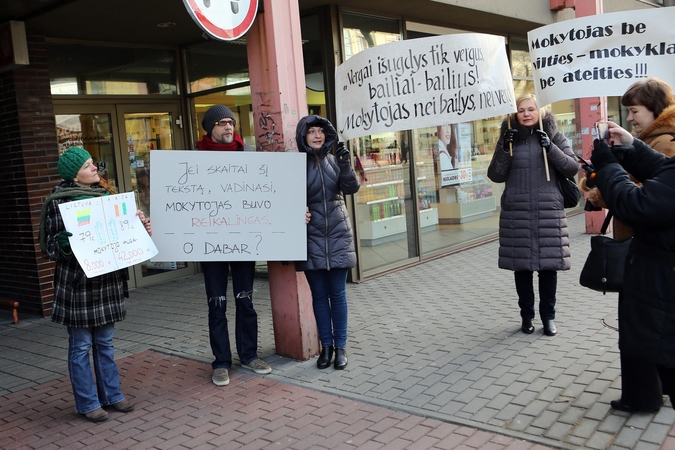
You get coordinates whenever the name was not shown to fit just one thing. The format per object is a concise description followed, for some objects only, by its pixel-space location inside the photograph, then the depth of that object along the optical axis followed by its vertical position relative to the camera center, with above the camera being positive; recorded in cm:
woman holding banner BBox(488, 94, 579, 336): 521 -42
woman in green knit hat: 412 -77
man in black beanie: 482 -92
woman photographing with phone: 334 -2
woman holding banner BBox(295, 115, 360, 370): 486 -52
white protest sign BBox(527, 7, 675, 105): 443 +64
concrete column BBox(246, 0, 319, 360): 500 +52
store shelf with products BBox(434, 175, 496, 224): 1004 -77
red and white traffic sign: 434 +113
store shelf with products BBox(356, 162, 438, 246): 848 -57
